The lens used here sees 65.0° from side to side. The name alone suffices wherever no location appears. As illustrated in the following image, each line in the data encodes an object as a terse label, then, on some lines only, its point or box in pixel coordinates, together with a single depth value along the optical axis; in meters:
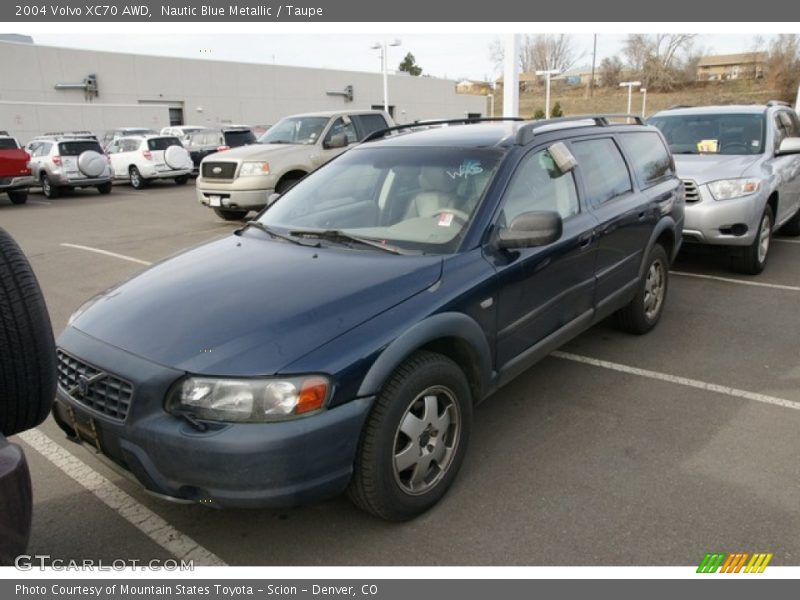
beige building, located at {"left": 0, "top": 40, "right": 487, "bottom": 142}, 30.62
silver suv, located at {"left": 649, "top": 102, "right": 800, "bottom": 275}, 6.75
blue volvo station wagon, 2.40
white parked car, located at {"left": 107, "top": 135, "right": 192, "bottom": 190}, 20.36
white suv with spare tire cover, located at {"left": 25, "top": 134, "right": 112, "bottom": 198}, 18.22
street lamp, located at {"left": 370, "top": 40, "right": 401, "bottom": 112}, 29.98
